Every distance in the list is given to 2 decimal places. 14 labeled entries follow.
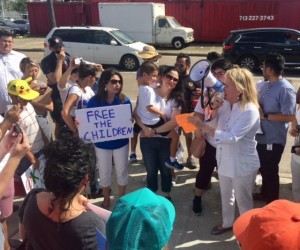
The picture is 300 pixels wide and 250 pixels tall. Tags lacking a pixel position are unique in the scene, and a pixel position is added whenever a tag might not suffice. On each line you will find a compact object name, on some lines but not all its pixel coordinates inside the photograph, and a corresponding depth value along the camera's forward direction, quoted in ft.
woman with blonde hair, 8.13
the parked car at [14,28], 71.01
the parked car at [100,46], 36.47
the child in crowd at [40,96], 10.12
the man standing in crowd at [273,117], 9.48
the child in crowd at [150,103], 10.34
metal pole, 50.31
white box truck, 49.67
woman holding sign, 9.97
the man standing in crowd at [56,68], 12.50
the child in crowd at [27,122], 8.72
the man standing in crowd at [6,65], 11.63
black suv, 32.84
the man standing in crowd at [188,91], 11.96
